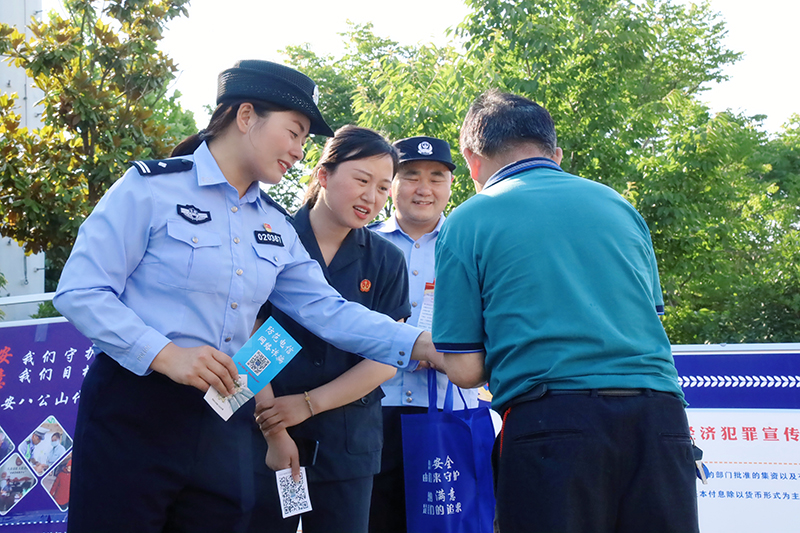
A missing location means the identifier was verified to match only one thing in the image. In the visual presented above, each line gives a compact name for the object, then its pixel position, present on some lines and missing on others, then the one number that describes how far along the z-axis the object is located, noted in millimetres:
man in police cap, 3451
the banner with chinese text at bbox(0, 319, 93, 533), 4219
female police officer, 1803
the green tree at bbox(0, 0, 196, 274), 7730
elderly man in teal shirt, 1757
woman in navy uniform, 2389
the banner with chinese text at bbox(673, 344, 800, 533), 3643
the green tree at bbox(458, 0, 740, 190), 9398
